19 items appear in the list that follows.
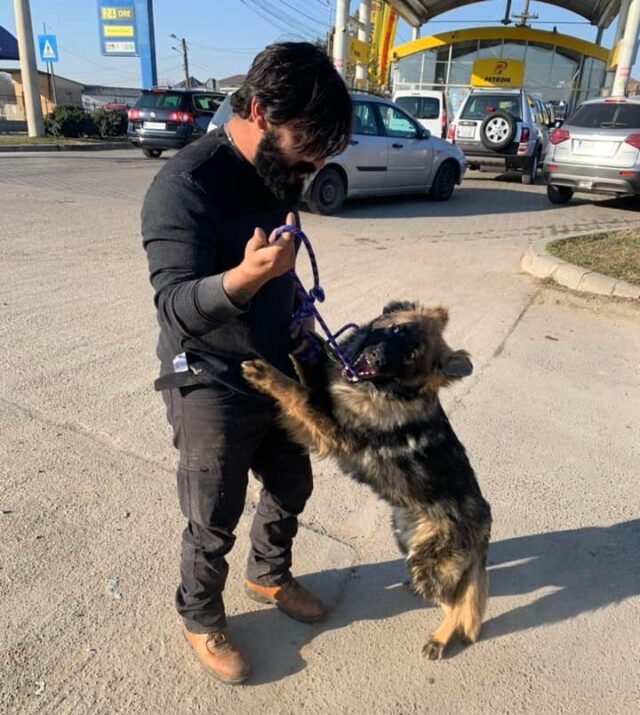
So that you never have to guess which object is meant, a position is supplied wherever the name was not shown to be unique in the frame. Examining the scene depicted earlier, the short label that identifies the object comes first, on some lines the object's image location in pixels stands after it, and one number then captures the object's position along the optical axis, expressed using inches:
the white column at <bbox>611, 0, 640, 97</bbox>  792.9
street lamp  2428.6
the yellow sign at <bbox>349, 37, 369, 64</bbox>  830.5
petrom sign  1136.2
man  59.9
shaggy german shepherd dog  79.8
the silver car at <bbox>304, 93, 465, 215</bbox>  398.0
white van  678.5
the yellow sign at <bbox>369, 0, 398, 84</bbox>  1066.7
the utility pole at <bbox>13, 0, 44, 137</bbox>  759.0
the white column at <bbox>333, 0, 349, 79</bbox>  706.8
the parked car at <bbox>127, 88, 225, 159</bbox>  666.2
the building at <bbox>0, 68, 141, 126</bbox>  1537.9
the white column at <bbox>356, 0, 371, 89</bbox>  948.6
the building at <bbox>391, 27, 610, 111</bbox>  1159.0
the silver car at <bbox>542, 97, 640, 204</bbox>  398.6
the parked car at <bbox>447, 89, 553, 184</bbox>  563.8
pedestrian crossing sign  862.5
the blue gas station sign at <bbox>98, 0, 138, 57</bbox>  1192.7
